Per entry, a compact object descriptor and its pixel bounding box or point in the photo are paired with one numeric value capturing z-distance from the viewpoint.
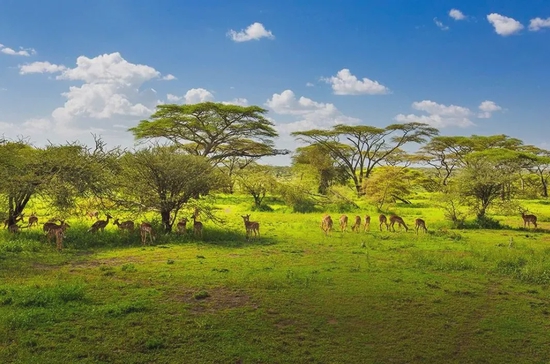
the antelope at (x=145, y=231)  17.97
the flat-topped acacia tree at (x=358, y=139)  52.81
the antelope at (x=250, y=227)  20.05
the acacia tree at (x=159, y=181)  19.70
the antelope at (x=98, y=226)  18.90
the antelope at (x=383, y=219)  23.82
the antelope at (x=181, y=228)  19.62
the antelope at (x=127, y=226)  19.20
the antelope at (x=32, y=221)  19.15
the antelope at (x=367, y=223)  23.11
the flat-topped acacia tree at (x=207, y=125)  40.75
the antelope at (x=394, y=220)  23.53
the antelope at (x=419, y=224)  22.61
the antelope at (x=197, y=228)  19.44
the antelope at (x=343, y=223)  22.94
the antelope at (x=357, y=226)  22.97
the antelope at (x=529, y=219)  24.84
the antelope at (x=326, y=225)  21.86
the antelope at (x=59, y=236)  16.16
